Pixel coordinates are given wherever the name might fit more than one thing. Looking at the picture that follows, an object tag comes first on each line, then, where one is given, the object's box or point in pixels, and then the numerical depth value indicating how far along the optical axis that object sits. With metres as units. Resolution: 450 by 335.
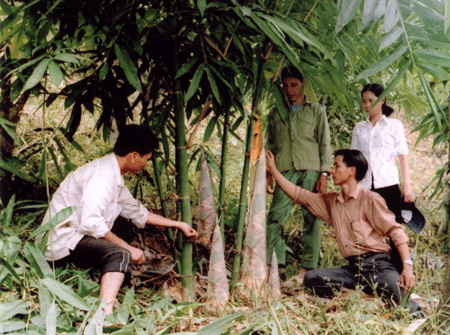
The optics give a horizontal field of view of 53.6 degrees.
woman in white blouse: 2.56
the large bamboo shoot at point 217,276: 2.10
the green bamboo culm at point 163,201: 2.21
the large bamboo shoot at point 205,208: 2.25
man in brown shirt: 2.13
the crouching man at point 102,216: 1.84
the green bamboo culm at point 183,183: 2.07
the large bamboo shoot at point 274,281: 2.21
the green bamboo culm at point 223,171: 2.22
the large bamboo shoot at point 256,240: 2.16
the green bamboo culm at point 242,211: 2.14
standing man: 2.61
